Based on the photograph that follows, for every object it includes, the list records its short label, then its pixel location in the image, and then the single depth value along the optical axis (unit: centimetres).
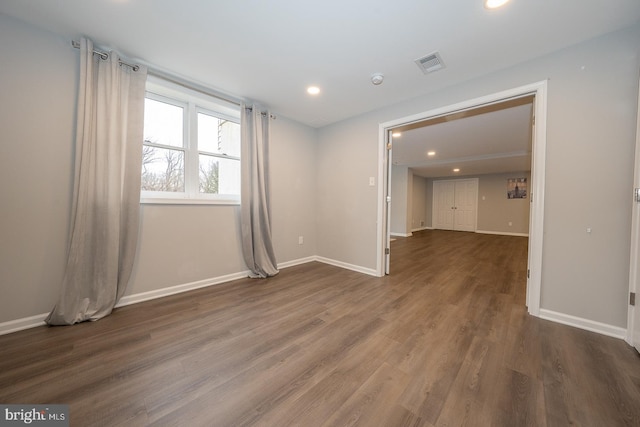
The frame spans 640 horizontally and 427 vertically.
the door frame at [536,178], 205
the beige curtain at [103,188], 193
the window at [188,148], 253
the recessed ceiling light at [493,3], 152
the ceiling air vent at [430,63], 211
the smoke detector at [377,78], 241
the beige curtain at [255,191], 306
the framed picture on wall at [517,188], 774
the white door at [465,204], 870
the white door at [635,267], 162
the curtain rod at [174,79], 204
